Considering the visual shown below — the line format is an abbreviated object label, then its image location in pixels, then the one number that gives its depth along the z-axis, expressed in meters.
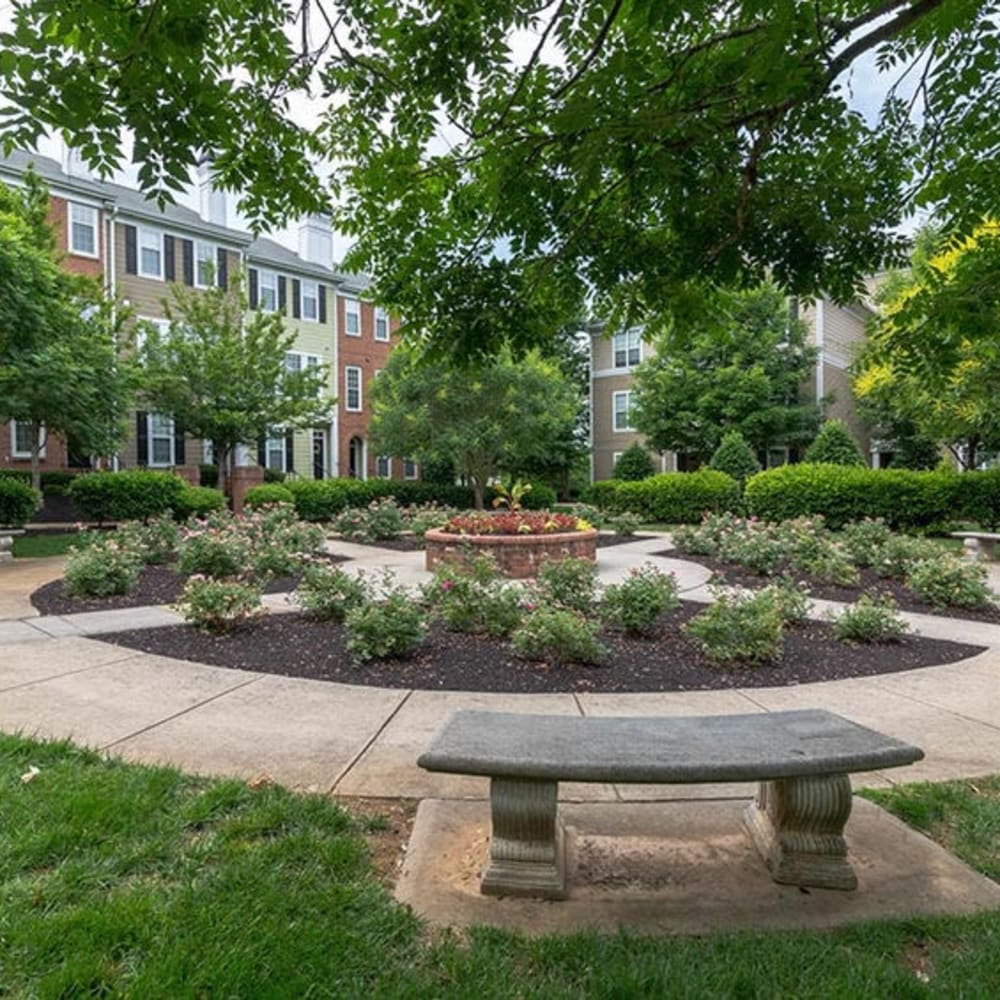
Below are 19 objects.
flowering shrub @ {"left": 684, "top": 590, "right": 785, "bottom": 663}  5.12
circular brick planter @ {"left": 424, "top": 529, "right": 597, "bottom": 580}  9.55
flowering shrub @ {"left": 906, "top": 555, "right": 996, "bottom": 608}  7.26
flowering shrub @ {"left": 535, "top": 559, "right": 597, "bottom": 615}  6.38
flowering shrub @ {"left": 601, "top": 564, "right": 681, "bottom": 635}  5.89
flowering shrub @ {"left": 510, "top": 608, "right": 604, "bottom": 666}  5.06
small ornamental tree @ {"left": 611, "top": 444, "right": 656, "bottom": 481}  26.23
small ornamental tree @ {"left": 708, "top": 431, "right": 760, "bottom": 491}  20.34
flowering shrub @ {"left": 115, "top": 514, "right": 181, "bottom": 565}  9.76
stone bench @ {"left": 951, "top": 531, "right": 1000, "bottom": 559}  10.84
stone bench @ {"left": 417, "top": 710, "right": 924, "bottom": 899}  2.21
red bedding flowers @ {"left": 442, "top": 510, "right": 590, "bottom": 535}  10.12
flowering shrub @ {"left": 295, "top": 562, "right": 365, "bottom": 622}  6.25
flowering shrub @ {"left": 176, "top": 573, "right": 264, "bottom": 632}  5.86
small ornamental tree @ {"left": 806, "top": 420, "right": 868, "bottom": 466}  18.14
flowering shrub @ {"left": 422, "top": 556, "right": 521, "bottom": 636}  5.89
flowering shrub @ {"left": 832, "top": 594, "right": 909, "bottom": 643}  5.76
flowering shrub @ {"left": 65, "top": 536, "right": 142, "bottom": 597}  7.45
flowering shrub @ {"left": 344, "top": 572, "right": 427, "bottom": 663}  5.10
